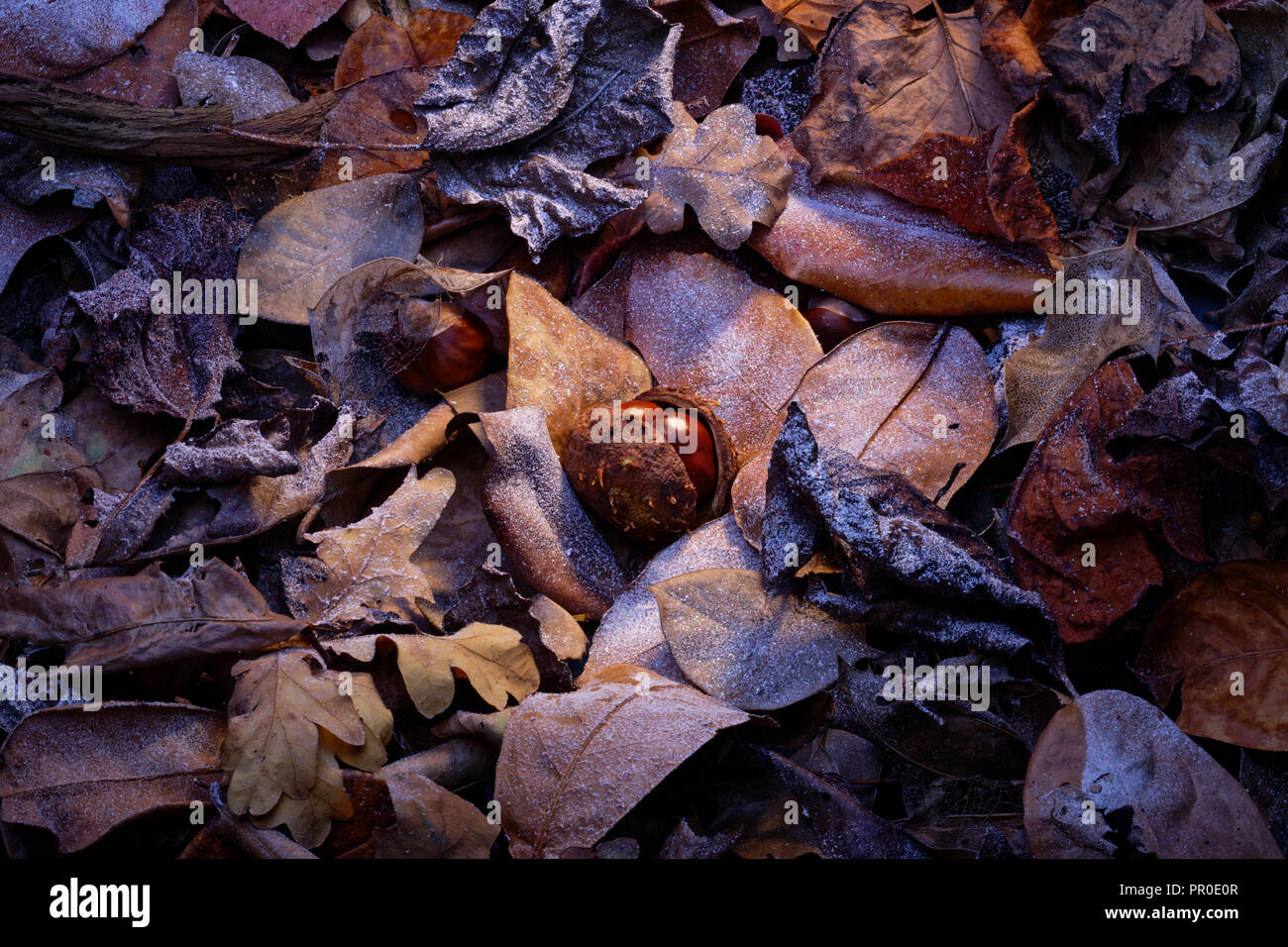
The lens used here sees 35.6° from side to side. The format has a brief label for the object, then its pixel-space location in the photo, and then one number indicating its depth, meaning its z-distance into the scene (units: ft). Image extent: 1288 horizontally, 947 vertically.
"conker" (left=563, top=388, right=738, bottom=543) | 1.89
